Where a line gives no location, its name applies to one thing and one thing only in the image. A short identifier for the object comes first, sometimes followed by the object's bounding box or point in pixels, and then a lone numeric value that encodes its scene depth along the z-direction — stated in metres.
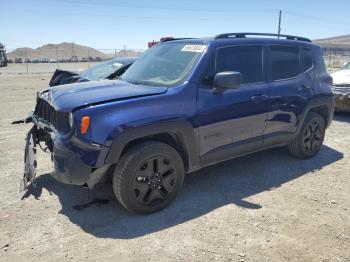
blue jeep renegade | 3.37
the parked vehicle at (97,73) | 7.61
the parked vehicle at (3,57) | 35.45
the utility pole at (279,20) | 45.21
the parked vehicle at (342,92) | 8.14
